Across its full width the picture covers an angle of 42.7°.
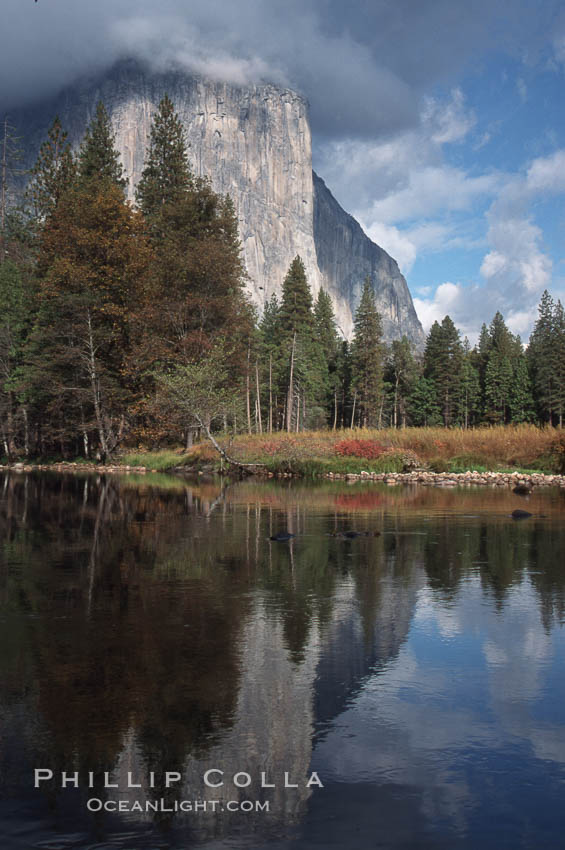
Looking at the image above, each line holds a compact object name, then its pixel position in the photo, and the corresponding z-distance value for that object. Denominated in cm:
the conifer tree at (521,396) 9406
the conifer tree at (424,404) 9675
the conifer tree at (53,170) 5400
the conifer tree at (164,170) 5494
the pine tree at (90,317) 3884
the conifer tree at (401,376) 10019
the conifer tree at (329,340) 9550
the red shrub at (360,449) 3041
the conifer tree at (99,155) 5366
